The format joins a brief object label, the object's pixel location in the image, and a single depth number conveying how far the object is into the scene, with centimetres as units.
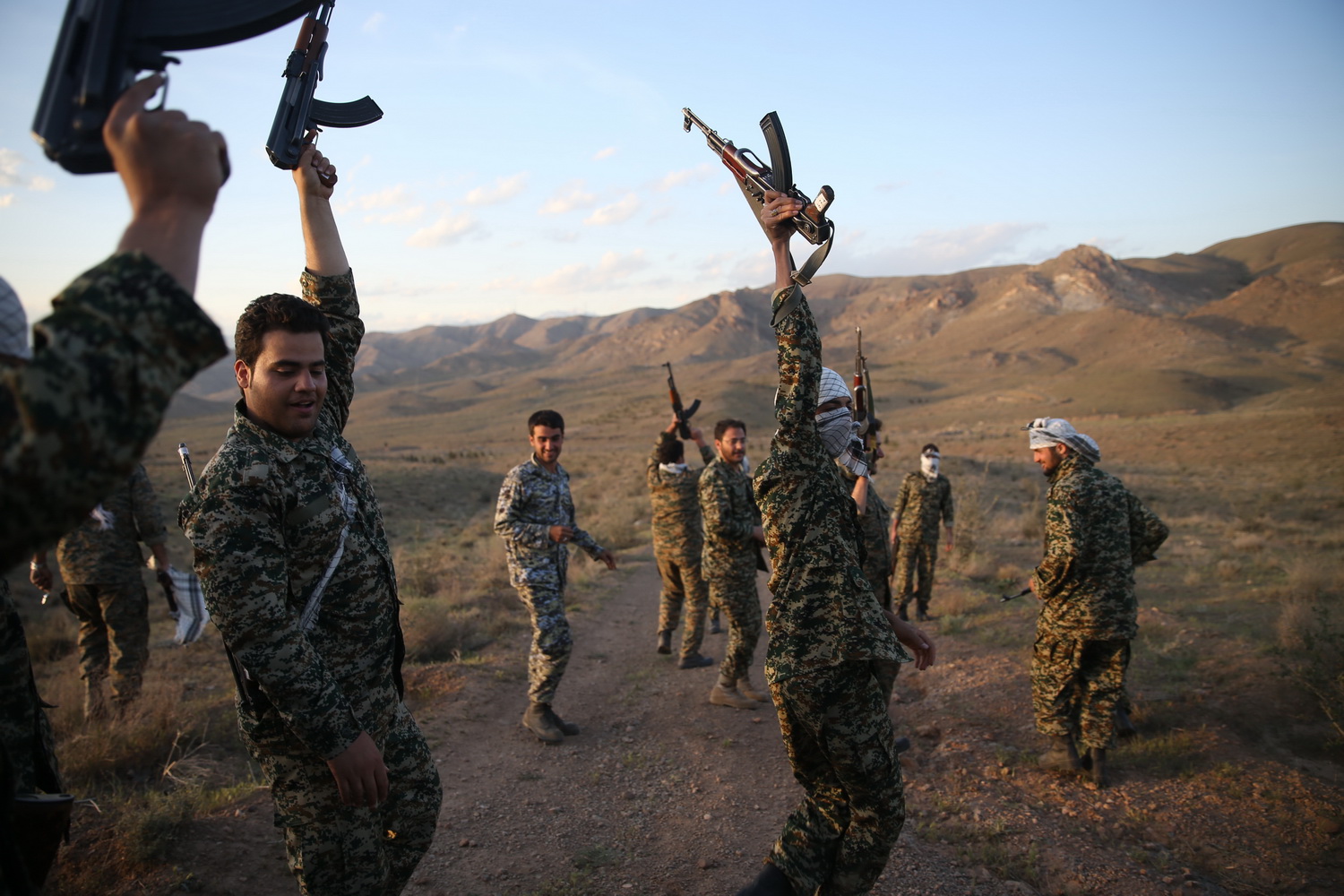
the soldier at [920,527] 928
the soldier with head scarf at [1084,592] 493
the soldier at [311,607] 212
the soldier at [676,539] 764
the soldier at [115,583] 596
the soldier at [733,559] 650
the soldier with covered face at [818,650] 294
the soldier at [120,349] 108
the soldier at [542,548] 573
